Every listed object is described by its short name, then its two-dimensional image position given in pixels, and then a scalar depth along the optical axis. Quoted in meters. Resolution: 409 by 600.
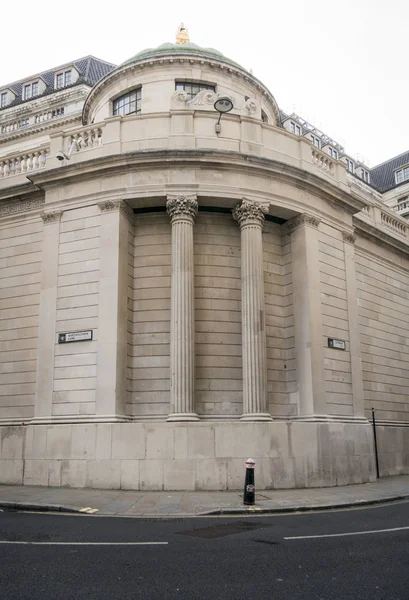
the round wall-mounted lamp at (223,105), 18.96
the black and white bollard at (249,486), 13.88
